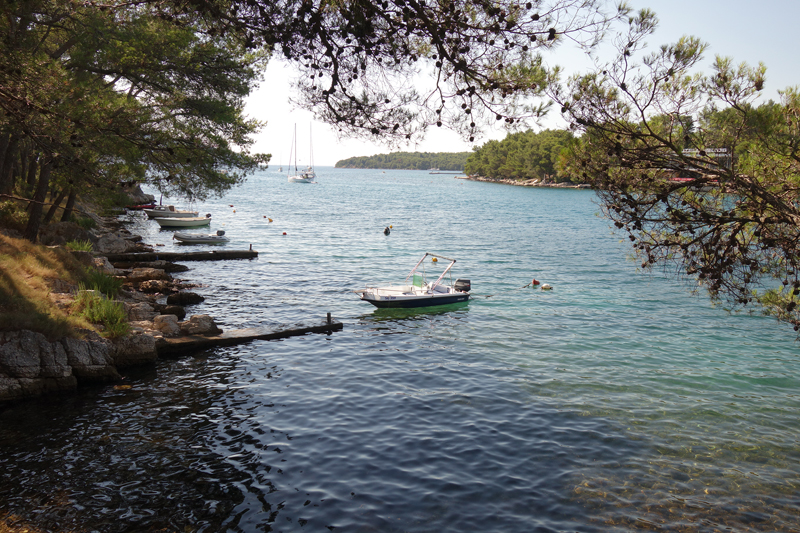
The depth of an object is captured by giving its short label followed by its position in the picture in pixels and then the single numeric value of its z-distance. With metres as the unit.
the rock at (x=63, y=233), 26.69
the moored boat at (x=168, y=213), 50.94
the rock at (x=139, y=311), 18.19
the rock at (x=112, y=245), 30.52
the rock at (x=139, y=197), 61.42
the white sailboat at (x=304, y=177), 173.50
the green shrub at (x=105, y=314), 14.96
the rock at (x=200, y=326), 17.45
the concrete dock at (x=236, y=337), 16.25
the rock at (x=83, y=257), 21.80
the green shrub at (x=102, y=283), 19.23
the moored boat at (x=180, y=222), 48.00
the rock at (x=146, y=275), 24.56
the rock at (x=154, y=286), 23.22
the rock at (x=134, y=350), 14.69
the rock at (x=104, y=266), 22.62
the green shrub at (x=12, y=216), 23.67
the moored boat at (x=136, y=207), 59.75
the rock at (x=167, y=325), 16.95
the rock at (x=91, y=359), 13.38
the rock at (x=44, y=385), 12.42
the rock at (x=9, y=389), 12.08
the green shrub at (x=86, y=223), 34.10
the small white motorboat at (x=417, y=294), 22.89
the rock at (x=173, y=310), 19.67
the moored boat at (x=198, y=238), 39.53
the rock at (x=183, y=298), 21.94
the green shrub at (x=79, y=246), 23.59
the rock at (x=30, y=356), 12.34
